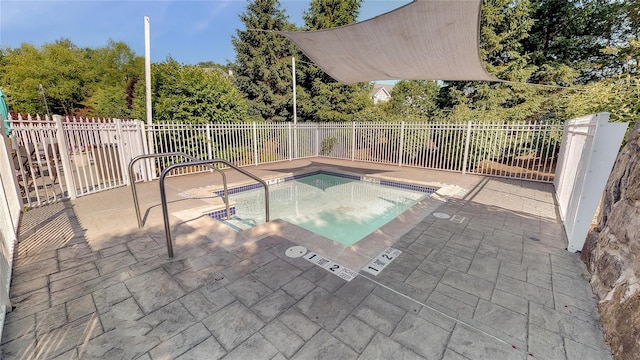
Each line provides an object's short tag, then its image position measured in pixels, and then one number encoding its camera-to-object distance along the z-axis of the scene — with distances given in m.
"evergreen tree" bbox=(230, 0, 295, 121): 15.20
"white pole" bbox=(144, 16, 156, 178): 6.99
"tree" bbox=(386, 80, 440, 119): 18.81
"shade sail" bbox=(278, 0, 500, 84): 3.61
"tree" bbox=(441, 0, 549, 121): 10.26
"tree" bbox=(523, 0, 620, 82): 9.80
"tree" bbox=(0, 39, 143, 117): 24.00
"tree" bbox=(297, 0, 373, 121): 14.46
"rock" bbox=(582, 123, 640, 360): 1.59
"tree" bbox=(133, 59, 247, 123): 7.57
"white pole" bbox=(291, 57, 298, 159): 10.57
